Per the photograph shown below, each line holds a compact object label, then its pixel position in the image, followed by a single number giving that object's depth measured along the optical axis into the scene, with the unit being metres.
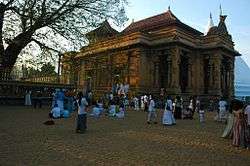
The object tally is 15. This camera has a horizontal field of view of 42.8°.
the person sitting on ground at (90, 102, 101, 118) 20.60
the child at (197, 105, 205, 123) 19.81
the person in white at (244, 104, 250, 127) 10.88
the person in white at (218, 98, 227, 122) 20.77
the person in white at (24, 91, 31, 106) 28.67
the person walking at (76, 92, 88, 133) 12.60
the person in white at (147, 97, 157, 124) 17.90
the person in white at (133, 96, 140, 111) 29.90
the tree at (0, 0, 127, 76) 20.56
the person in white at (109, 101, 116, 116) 21.93
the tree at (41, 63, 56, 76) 24.15
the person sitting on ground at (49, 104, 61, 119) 18.14
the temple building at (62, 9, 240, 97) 36.47
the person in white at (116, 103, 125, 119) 20.47
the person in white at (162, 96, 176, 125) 17.06
